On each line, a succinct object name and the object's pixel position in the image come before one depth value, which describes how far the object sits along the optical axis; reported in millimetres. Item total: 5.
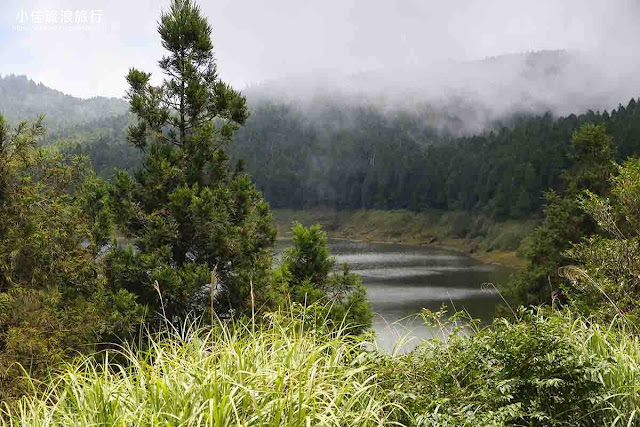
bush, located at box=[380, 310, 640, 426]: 3398
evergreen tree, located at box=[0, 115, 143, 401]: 8898
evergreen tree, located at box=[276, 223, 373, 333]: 19484
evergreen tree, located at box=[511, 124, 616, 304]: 23422
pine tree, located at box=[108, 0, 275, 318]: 12562
